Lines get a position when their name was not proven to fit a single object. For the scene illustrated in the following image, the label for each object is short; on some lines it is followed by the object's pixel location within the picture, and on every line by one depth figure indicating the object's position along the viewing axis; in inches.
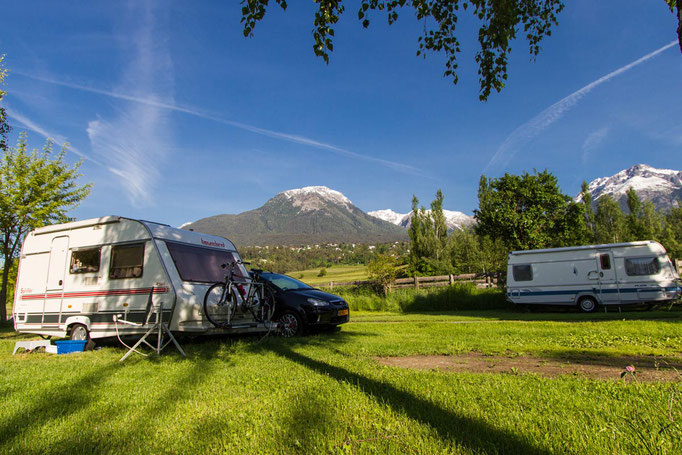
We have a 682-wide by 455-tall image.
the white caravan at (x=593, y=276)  557.3
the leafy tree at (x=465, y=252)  1567.4
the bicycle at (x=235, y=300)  288.4
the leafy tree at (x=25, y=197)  688.4
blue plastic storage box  281.3
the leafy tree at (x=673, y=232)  1995.6
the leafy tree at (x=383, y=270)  891.4
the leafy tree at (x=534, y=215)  1173.7
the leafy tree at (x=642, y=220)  2208.3
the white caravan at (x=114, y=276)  283.1
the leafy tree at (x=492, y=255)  1508.7
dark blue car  346.0
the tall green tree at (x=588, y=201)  2230.2
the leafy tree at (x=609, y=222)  2277.3
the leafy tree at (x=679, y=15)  139.1
